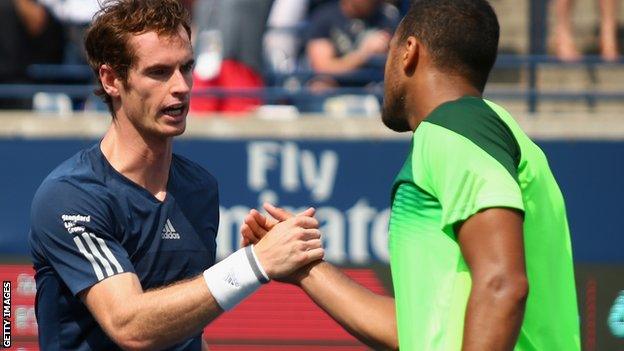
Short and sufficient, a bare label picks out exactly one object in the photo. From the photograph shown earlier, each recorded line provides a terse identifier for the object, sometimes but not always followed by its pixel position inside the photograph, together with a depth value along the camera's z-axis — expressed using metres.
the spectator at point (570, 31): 20.08
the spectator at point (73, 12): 20.23
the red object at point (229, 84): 18.98
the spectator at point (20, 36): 19.25
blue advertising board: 17.33
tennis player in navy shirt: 7.63
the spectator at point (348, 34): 19.09
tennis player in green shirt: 6.36
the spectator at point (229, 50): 18.77
